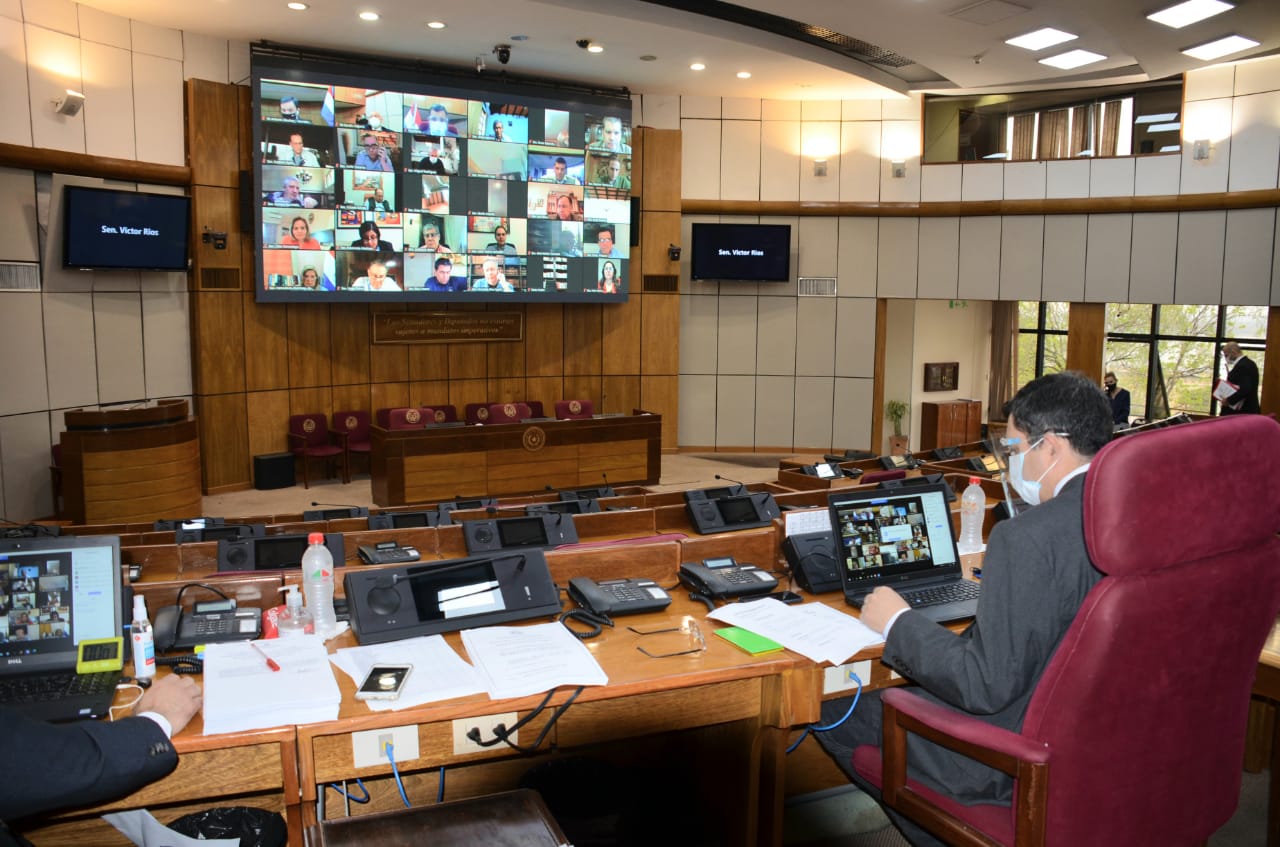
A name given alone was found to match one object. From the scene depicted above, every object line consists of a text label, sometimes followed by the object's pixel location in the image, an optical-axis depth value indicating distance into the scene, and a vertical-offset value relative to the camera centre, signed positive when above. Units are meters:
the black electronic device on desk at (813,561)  3.07 -0.72
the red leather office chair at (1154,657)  1.72 -0.60
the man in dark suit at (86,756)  1.61 -0.78
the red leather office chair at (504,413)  10.33 -0.78
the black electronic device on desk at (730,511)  4.53 -0.83
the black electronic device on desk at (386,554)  3.63 -0.83
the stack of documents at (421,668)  2.18 -0.80
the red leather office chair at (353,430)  9.49 -0.92
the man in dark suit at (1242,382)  8.73 -0.32
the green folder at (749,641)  2.53 -0.81
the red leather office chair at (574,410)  10.60 -0.75
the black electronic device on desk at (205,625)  2.46 -0.77
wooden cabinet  13.07 -1.09
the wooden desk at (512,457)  8.37 -1.09
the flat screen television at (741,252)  11.02 +1.08
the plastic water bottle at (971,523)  3.73 -0.71
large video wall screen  8.66 +1.55
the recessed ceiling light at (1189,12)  7.21 +2.62
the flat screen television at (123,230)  7.70 +0.94
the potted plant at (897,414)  12.76 -0.93
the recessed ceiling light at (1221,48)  8.25 +2.68
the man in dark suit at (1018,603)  1.93 -0.53
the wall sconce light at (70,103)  7.57 +1.91
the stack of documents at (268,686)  2.06 -0.81
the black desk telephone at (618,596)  2.78 -0.76
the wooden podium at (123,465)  7.21 -0.98
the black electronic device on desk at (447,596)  2.57 -0.72
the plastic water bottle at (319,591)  2.61 -0.70
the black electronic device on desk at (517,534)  3.71 -0.77
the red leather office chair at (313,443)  9.27 -1.03
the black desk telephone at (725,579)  2.98 -0.76
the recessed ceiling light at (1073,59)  8.80 +2.73
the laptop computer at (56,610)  2.25 -0.67
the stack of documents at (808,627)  2.53 -0.80
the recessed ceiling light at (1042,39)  8.11 +2.70
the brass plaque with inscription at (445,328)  10.00 +0.16
